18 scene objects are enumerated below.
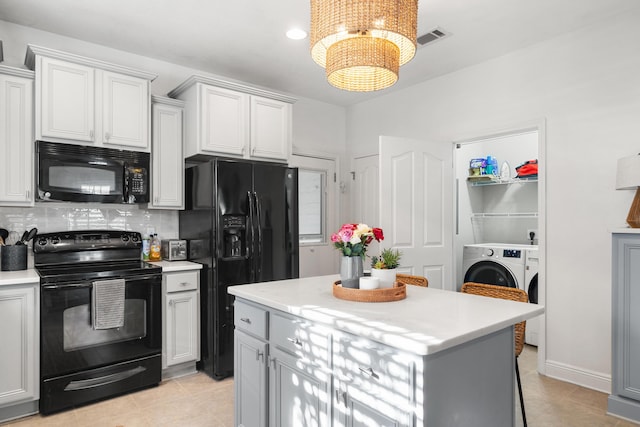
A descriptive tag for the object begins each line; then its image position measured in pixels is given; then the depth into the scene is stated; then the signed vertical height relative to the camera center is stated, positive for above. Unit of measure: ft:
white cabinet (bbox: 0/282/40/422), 8.17 -2.74
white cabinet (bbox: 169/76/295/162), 11.20 +2.76
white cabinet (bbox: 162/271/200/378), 10.37 -2.80
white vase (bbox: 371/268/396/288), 6.46 -0.98
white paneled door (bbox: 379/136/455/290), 12.23 +0.29
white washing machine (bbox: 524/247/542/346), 12.84 -2.20
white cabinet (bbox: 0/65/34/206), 9.00 +1.76
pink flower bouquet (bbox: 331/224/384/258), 6.44 -0.38
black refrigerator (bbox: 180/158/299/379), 10.65 -0.52
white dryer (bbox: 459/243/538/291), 13.21 -1.70
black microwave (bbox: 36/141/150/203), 9.37 +0.99
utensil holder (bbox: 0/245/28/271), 9.07 -0.96
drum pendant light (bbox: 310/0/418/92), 5.32 +2.50
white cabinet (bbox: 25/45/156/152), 9.27 +2.74
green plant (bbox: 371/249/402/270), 6.51 -0.77
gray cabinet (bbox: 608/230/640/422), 8.15 -2.25
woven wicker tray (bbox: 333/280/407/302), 6.12 -1.21
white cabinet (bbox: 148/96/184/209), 11.16 +1.66
